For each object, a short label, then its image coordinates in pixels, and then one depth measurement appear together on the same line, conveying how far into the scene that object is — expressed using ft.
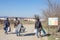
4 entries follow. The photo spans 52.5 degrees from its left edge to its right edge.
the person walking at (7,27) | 19.49
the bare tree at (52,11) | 25.72
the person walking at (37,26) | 16.78
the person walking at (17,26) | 17.37
